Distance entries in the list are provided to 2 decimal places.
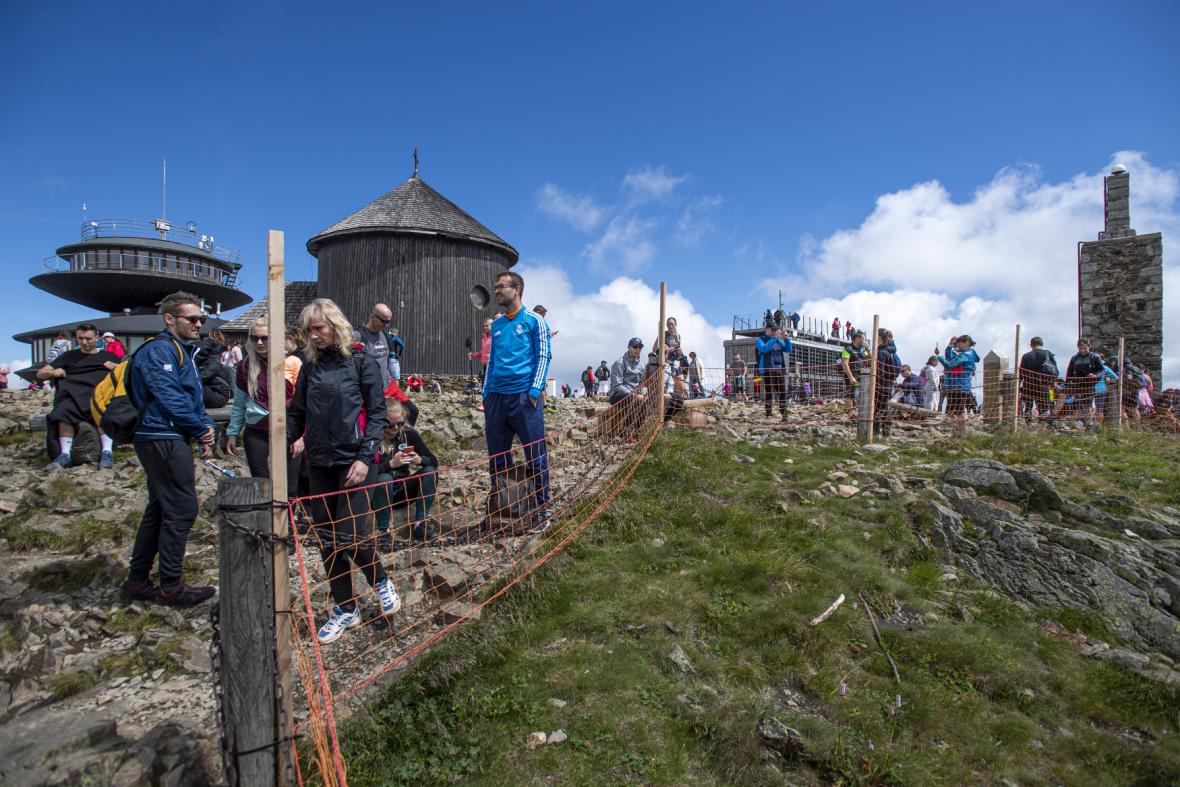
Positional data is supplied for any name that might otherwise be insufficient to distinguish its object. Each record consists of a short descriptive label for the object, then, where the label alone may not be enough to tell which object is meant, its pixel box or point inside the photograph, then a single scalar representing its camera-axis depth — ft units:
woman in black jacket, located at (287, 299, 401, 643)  13.28
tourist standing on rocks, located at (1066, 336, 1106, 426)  42.19
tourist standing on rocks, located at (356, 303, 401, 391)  25.91
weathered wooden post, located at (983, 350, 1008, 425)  36.50
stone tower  60.03
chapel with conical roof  70.44
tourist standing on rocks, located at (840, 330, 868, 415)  34.34
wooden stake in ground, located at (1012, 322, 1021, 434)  35.96
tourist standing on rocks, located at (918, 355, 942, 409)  45.11
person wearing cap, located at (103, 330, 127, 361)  31.09
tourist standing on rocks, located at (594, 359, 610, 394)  81.05
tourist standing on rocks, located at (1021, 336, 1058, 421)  40.04
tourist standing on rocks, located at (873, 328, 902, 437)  34.68
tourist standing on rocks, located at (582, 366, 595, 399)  84.84
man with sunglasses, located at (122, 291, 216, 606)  14.49
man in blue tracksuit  18.17
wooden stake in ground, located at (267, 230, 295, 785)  9.61
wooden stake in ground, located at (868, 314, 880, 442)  31.89
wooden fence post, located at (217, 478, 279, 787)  9.28
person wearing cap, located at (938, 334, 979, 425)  37.06
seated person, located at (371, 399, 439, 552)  19.12
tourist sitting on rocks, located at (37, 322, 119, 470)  27.84
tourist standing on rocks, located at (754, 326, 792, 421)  36.09
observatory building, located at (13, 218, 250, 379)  117.60
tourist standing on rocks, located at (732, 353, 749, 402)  46.05
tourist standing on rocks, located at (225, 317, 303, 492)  16.25
